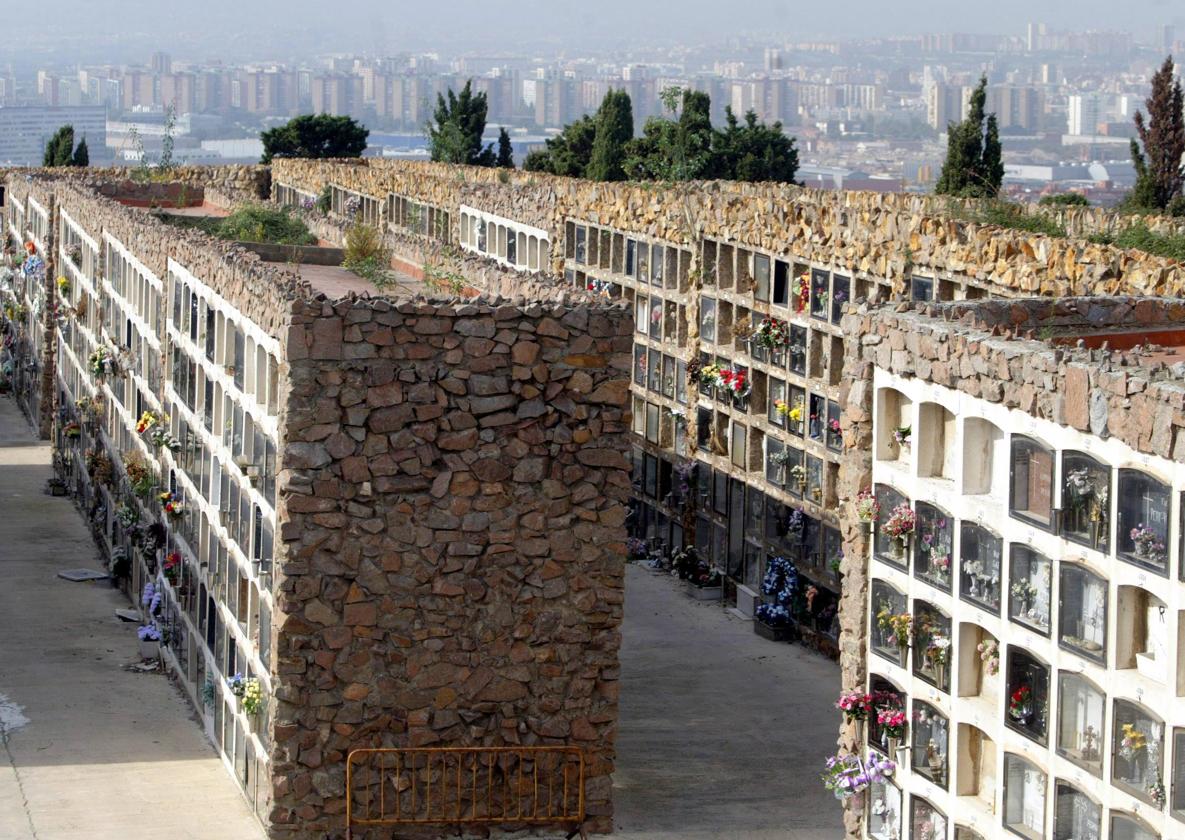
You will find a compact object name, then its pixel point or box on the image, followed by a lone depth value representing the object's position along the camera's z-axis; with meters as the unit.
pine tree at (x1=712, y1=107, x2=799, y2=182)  58.53
